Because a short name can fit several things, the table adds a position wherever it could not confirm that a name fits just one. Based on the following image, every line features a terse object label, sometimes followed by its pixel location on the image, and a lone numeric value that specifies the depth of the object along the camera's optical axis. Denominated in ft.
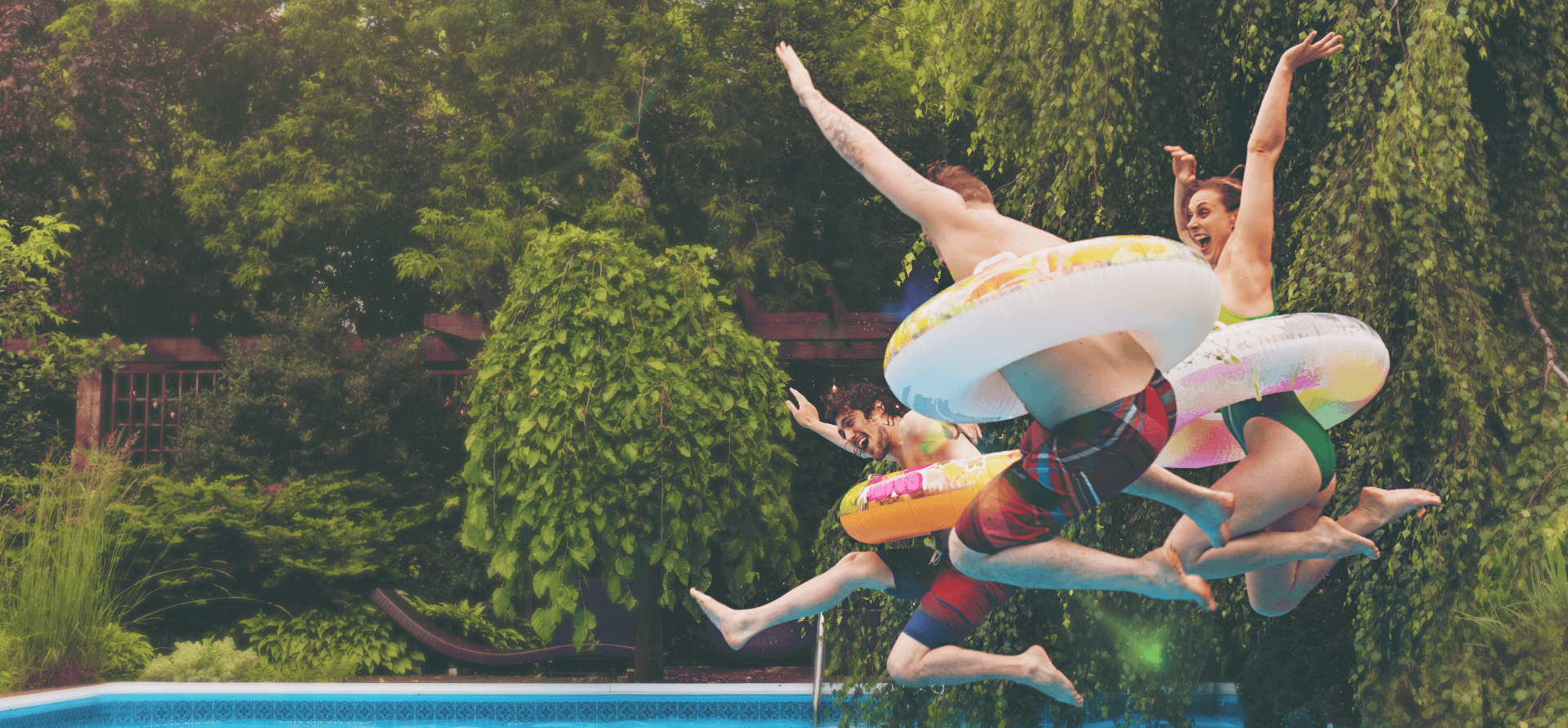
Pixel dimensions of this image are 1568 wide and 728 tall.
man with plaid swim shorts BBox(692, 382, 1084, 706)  9.77
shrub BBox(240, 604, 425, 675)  26.05
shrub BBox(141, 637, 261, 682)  24.38
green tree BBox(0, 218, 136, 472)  27.12
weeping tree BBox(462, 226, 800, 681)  22.16
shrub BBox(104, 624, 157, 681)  24.27
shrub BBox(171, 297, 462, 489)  29.37
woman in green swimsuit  9.20
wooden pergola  30.66
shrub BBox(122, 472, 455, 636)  26.53
